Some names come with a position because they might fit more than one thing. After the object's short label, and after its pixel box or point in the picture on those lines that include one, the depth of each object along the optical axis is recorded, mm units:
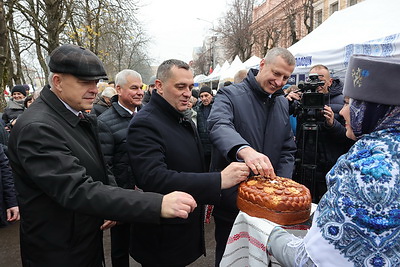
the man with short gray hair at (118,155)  2990
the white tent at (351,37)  4312
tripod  3211
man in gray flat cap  1340
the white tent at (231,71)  15969
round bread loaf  1521
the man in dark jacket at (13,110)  6467
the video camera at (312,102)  3203
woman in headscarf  983
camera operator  3254
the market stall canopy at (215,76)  20250
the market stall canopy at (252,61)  12783
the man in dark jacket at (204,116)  5203
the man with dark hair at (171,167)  1718
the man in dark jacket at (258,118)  2285
